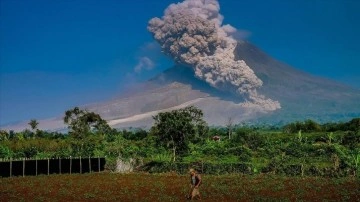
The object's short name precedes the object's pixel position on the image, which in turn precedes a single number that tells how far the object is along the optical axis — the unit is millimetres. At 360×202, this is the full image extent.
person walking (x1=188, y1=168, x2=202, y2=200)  29328
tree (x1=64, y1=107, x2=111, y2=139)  100294
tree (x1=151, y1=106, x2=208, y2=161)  58875
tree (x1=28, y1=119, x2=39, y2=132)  119212
